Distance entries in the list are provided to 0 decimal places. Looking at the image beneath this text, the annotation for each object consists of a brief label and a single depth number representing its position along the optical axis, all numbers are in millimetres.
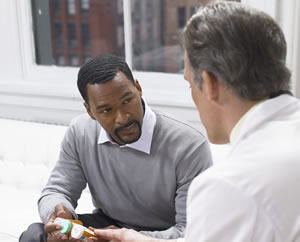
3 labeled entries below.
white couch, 2158
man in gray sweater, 1602
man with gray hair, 1133
